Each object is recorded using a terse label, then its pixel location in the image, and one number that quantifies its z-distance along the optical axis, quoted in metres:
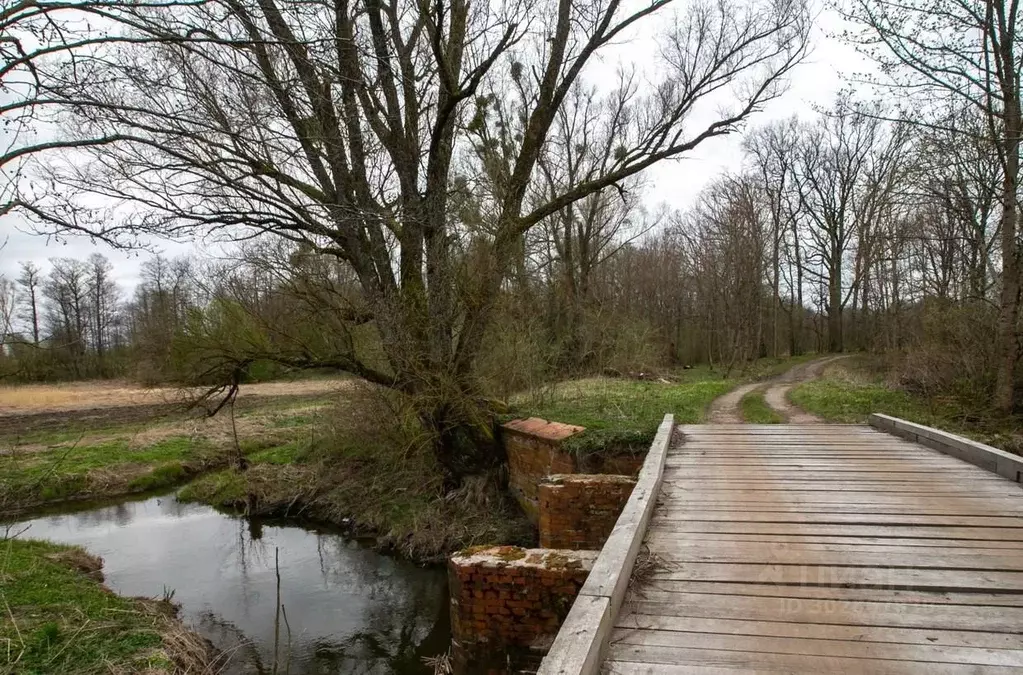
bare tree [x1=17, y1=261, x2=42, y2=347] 45.02
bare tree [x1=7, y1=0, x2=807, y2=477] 10.24
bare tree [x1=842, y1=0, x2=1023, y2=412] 10.60
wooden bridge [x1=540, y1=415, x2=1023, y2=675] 2.89
